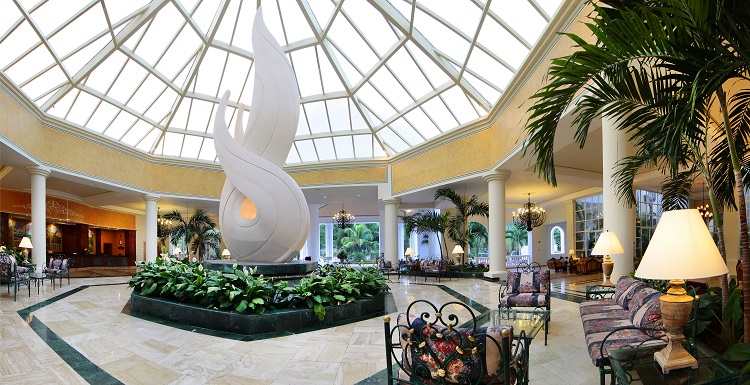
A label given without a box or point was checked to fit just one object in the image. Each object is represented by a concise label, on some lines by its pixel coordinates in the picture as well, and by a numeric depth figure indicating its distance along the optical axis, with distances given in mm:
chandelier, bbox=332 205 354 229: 21938
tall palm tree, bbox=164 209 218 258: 18734
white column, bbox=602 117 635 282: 6078
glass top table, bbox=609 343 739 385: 2258
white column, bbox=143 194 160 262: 16891
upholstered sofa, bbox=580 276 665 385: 3152
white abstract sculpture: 8375
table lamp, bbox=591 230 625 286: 5556
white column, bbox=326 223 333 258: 33094
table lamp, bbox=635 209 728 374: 2250
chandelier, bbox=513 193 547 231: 17250
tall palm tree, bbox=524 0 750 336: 2170
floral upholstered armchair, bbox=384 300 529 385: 2279
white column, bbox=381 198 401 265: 18109
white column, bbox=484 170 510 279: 12852
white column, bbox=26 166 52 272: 11930
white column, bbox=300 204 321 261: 23641
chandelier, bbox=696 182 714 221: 12362
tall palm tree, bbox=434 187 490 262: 15211
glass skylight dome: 9992
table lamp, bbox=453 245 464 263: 12548
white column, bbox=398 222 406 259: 32328
